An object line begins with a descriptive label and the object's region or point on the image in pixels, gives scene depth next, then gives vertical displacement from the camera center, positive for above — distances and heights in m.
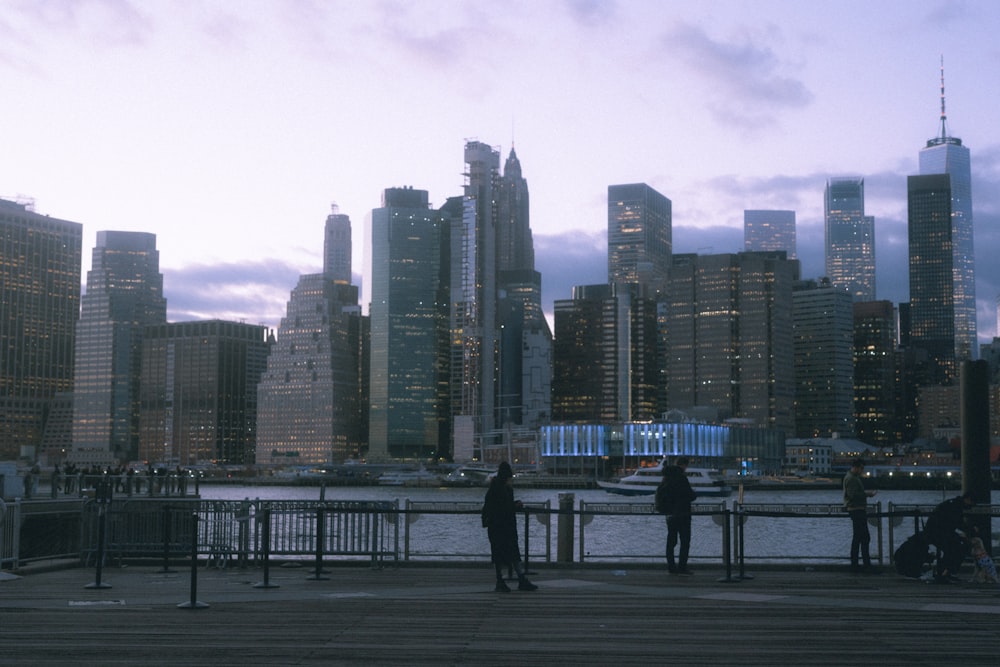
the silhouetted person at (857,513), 22.16 -1.48
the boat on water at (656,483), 134.75 -6.01
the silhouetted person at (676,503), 21.50 -1.28
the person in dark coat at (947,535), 19.92 -1.69
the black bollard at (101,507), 18.75 -1.38
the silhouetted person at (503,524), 18.53 -1.46
